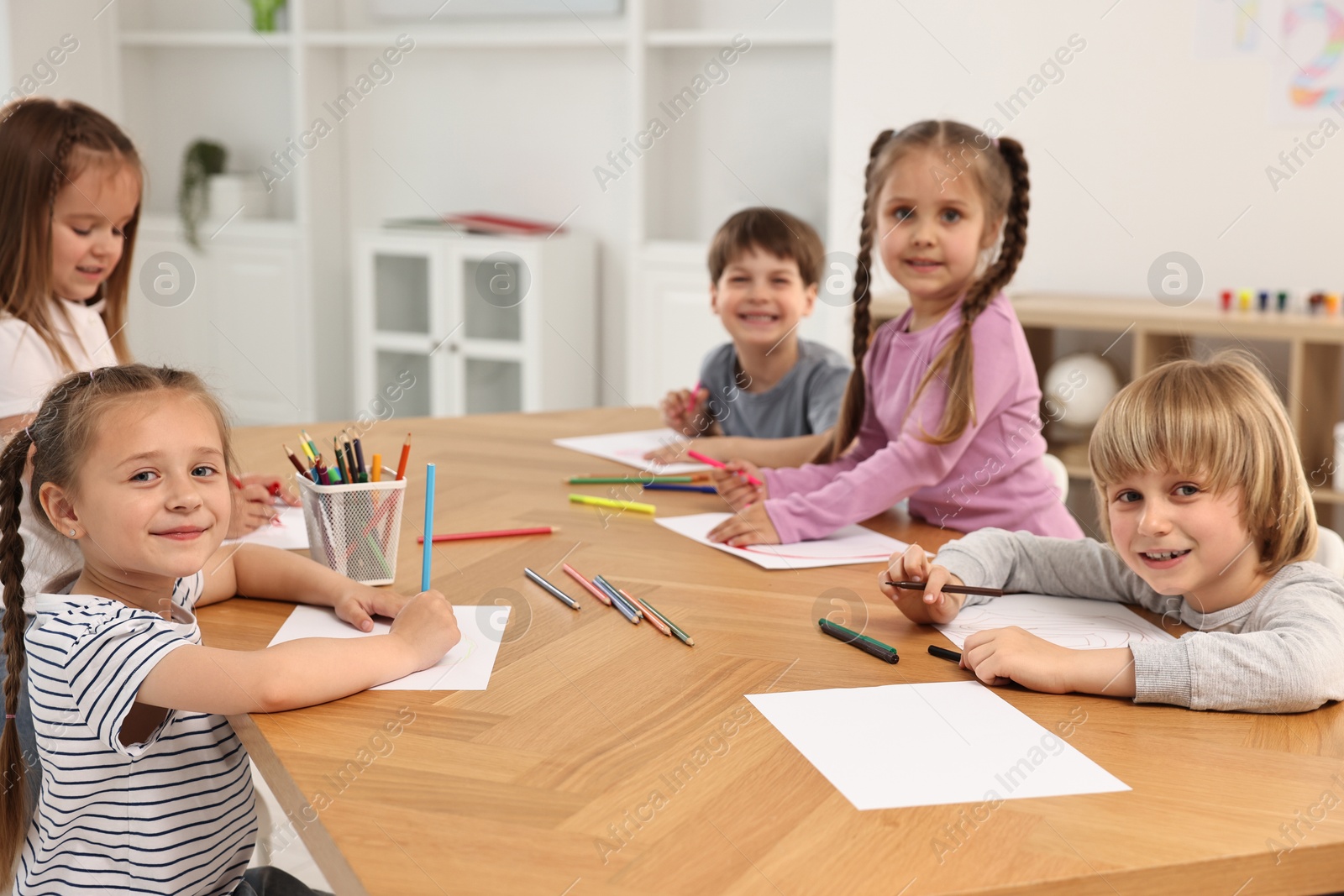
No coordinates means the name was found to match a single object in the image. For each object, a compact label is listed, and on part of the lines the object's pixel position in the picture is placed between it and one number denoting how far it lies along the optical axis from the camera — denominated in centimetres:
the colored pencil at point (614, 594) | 117
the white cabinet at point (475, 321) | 419
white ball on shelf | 311
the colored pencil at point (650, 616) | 113
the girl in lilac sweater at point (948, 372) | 152
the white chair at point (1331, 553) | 124
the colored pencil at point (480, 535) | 142
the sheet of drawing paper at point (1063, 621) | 110
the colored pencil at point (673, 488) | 169
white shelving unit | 406
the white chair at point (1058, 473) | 179
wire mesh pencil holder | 125
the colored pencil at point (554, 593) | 119
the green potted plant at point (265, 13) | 463
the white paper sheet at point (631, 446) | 183
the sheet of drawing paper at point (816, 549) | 136
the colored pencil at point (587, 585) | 122
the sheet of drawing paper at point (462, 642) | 100
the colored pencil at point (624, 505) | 158
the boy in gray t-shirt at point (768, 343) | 209
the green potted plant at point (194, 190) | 472
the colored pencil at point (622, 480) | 170
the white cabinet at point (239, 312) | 473
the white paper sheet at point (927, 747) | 82
